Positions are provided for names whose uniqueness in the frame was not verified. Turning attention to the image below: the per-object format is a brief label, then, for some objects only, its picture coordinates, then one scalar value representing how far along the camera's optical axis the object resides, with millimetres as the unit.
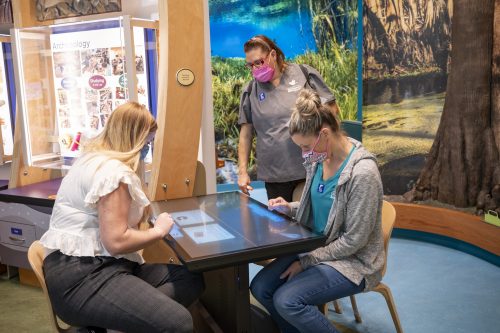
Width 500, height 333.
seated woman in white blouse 1943
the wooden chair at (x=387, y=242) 2447
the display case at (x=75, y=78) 3107
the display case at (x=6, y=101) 4172
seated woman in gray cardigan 2125
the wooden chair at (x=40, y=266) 2061
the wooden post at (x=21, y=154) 3617
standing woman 2977
